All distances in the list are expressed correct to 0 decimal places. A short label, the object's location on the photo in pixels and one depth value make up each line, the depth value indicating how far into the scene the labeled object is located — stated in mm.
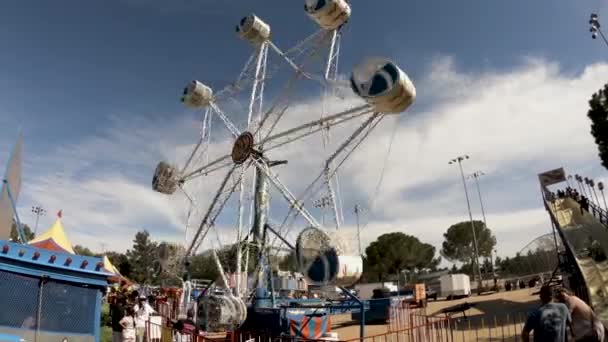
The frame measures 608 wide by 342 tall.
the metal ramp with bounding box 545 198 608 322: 14016
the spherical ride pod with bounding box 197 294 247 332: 10078
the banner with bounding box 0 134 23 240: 8484
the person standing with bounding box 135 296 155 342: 10384
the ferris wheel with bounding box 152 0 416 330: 10414
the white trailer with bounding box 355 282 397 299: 38016
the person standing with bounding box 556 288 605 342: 5789
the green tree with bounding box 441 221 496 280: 73494
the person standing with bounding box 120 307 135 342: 9539
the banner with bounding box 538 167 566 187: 20731
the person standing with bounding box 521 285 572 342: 5324
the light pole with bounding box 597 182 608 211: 21416
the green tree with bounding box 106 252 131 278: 69562
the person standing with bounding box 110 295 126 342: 10669
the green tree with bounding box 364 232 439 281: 65500
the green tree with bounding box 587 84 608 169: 20297
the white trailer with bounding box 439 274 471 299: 34469
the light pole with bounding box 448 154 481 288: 46256
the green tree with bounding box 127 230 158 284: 73438
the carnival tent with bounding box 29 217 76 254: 20219
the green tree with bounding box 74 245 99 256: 72581
